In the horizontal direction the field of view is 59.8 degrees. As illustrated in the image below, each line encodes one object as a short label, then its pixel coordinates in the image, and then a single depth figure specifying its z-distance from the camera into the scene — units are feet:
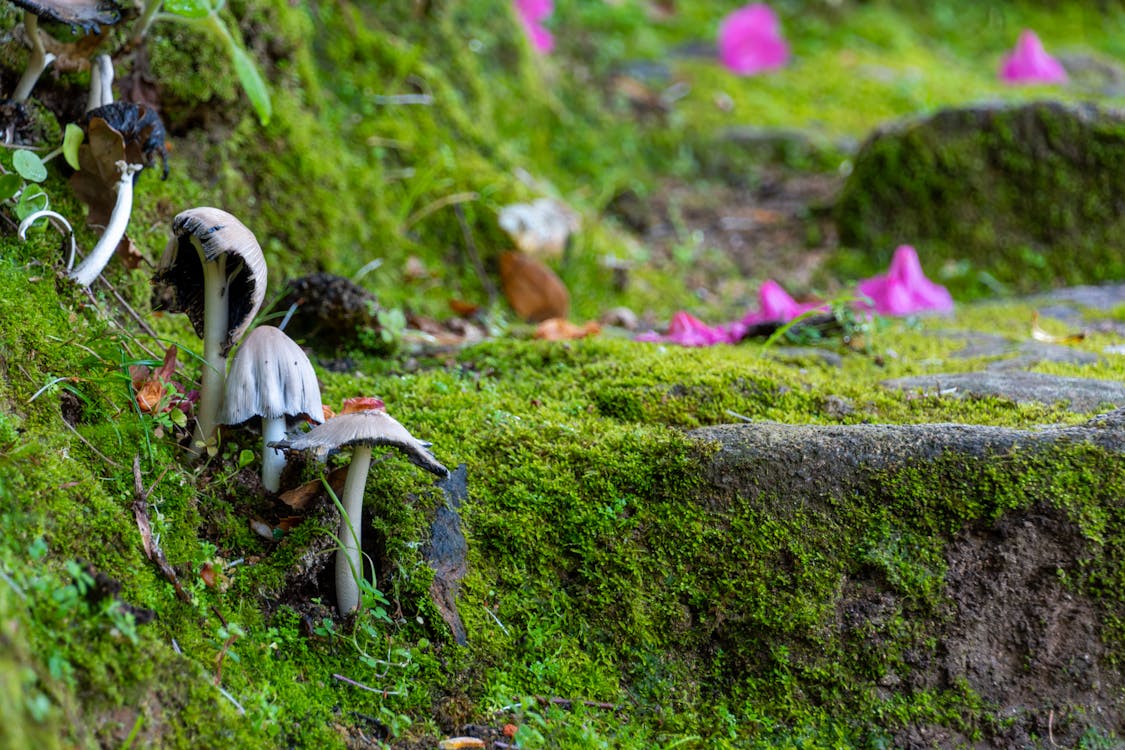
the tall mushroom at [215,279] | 7.35
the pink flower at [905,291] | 15.10
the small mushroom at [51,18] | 8.41
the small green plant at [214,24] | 9.56
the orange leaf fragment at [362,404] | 8.70
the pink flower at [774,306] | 13.29
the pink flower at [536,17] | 23.82
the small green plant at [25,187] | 8.37
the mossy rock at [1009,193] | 18.58
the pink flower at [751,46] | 27.86
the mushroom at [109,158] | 8.84
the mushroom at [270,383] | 7.39
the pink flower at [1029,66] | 26.78
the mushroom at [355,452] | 6.89
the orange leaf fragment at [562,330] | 12.48
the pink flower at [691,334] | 12.53
